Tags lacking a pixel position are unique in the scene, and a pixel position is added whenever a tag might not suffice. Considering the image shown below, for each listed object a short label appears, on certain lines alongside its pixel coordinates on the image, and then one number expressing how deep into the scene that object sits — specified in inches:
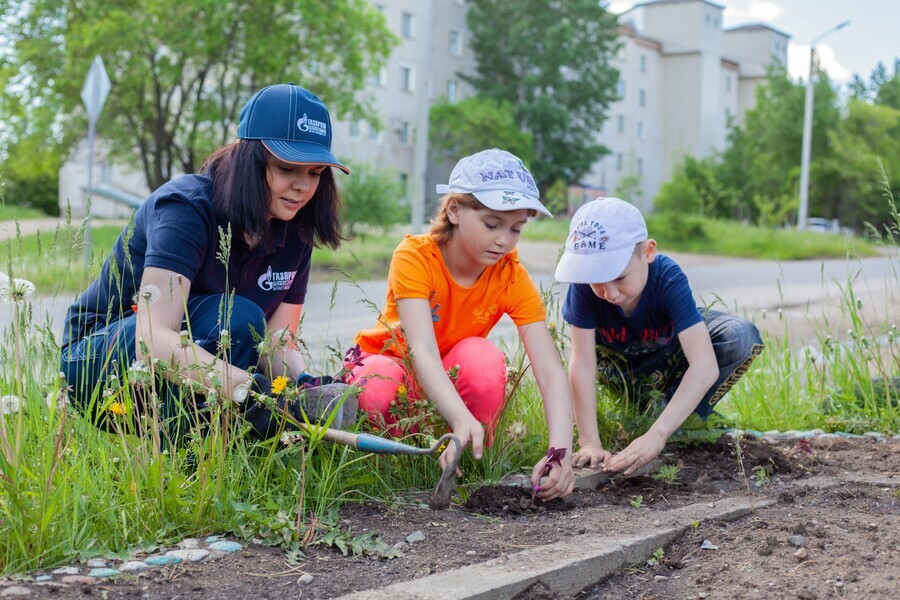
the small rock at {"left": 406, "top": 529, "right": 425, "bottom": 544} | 91.7
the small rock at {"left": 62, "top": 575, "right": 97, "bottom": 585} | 74.2
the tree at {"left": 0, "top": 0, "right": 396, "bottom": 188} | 625.3
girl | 114.3
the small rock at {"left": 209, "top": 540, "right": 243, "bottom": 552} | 85.0
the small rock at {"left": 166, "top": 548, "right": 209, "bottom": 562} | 81.8
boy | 124.1
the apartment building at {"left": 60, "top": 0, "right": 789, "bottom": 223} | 1593.3
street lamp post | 1032.8
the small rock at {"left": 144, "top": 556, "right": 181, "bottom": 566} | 79.9
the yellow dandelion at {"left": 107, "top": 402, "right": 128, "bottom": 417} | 86.8
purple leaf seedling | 106.0
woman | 103.0
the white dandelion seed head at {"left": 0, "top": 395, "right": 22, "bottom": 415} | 85.7
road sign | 339.0
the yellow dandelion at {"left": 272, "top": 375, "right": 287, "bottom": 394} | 87.0
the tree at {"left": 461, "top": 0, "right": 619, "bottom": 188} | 1705.2
